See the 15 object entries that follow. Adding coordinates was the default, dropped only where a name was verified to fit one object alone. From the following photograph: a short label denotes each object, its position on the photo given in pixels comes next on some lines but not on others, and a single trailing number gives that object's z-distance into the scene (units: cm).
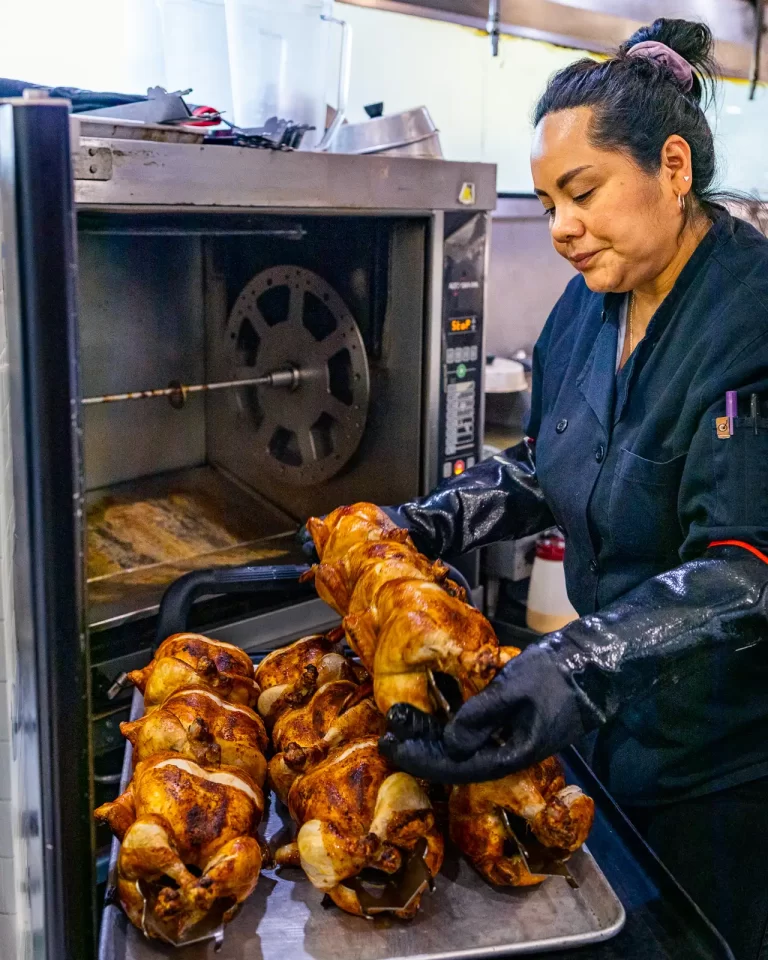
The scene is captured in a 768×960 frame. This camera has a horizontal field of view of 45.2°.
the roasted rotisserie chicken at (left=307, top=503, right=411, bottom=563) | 145
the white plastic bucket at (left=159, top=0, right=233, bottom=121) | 230
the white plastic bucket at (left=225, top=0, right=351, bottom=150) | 211
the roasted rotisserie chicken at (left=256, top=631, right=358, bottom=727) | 139
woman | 119
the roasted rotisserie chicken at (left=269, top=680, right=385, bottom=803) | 122
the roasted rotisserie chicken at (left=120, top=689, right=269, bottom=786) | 118
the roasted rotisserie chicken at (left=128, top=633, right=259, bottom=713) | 136
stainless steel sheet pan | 104
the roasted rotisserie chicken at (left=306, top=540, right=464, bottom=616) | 128
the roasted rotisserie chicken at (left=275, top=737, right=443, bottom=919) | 106
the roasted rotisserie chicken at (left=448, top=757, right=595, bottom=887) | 111
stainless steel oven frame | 73
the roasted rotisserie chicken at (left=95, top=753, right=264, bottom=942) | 100
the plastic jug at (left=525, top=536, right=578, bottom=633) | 279
